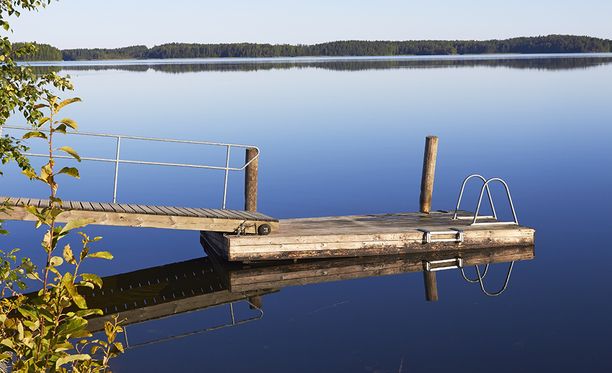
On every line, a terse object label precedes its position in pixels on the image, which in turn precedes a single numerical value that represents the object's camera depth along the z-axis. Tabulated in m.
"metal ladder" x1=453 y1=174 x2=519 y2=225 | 16.75
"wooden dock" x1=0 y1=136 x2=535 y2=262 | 14.80
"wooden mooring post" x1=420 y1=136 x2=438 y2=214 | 18.09
